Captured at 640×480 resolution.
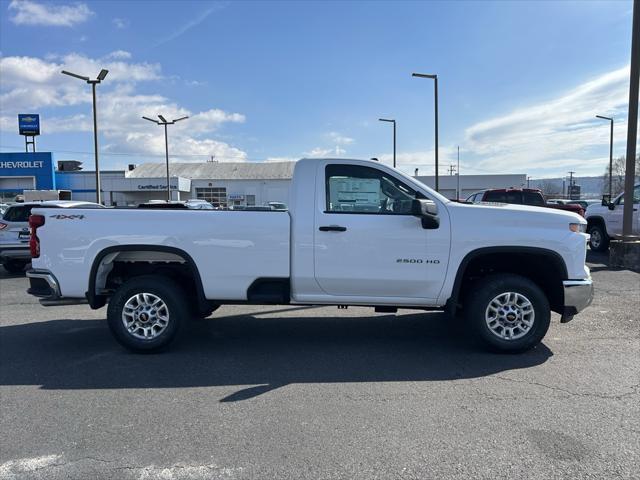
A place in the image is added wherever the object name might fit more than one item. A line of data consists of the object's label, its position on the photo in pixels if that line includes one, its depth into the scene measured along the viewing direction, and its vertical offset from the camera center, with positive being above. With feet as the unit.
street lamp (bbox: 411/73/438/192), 76.13 +20.11
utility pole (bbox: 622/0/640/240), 35.96 +6.38
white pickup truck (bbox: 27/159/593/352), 16.62 -1.53
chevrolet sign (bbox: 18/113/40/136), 176.86 +31.41
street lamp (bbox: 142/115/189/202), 99.53 +18.17
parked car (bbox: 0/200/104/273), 36.29 -1.85
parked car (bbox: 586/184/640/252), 41.18 -1.06
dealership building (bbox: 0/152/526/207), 143.43 +10.14
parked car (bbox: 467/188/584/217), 47.62 +1.27
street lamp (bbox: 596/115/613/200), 101.48 +13.29
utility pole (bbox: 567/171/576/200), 271.72 +10.64
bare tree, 216.74 +16.42
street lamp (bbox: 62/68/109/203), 62.90 +16.24
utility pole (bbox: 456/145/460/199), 174.04 +7.94
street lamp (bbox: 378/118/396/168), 101.19 +15.96
